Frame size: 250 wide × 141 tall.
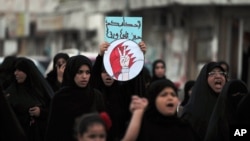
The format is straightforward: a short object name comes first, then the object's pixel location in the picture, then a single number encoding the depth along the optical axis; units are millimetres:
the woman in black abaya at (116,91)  11181
